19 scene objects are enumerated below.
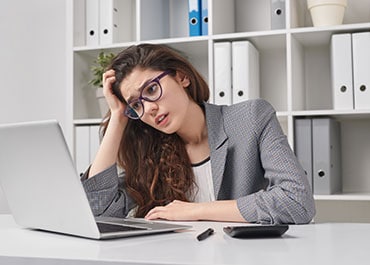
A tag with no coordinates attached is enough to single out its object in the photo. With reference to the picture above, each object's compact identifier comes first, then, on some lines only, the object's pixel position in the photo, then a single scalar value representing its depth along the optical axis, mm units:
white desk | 755
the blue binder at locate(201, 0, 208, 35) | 2537
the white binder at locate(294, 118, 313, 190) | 2354
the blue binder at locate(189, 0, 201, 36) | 2555
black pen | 957
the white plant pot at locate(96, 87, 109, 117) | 2730
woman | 1609
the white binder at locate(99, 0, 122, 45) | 2672
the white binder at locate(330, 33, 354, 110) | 2305
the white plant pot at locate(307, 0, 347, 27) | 2377
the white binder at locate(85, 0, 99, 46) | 2705
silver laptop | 950
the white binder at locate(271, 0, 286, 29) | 2447
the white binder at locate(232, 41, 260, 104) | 2426
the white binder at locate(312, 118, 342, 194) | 2320
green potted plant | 2668
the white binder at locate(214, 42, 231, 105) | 2443
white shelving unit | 2391
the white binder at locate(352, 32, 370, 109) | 2281
